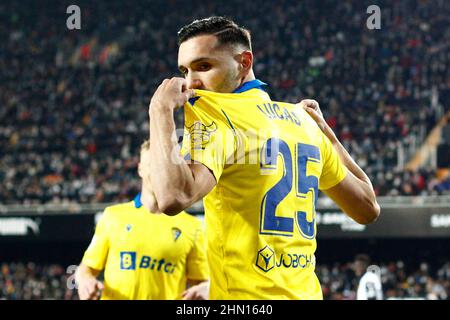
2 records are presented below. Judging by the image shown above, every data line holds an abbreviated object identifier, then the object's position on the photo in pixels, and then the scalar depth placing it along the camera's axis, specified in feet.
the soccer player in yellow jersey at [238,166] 15.80
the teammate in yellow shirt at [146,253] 35.45
